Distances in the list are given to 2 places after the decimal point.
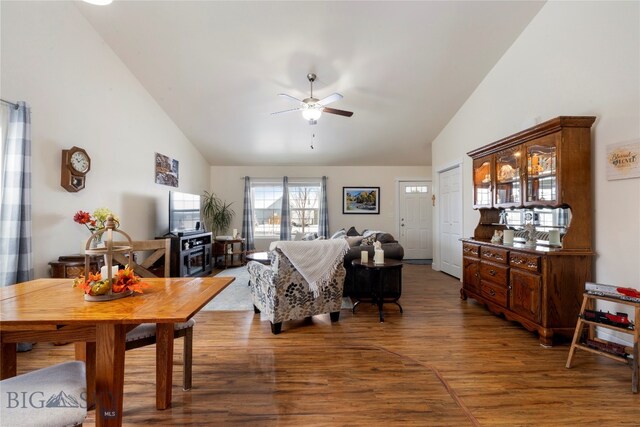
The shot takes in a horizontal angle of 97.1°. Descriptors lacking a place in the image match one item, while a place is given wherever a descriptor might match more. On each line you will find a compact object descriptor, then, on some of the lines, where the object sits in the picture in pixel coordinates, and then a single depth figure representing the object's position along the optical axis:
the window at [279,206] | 7.45
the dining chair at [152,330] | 1.71
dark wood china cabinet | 2.59
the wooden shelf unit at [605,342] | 1.97
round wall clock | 3.07
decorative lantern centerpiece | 1.33
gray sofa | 3.81
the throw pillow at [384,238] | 4.36
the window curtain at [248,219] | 7.17
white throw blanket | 2.83
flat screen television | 4.84
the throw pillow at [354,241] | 3.91
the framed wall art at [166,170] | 4.93
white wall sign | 2.37
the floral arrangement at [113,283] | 1.33
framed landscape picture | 7.41
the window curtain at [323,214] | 7.25
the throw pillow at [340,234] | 4.98
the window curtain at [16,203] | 2.41
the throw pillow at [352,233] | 5.67
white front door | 7.33
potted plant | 6.98
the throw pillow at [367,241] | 4.09
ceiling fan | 3.50
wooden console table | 2.78
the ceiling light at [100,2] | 1.66
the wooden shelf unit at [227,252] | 6.26
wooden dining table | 1.11
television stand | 4.54
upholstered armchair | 2.84
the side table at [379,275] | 3.29
